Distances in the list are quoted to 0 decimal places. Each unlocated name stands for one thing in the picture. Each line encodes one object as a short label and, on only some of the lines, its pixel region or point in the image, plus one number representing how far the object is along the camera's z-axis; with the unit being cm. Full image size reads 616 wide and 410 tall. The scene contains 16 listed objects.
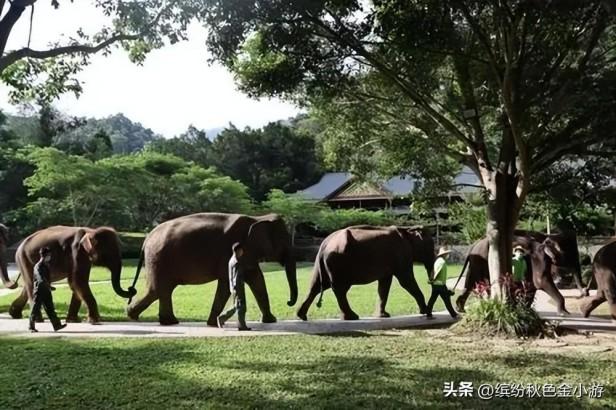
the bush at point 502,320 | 997
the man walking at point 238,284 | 1040
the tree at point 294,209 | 3847
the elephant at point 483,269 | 1372
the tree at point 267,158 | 5156
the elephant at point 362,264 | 1235
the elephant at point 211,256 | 1135
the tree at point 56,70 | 930
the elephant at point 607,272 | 1169
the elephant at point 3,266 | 1443
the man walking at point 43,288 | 1012
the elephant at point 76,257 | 1160
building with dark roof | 4084
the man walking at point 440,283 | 1177
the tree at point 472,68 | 937
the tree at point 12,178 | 4016
